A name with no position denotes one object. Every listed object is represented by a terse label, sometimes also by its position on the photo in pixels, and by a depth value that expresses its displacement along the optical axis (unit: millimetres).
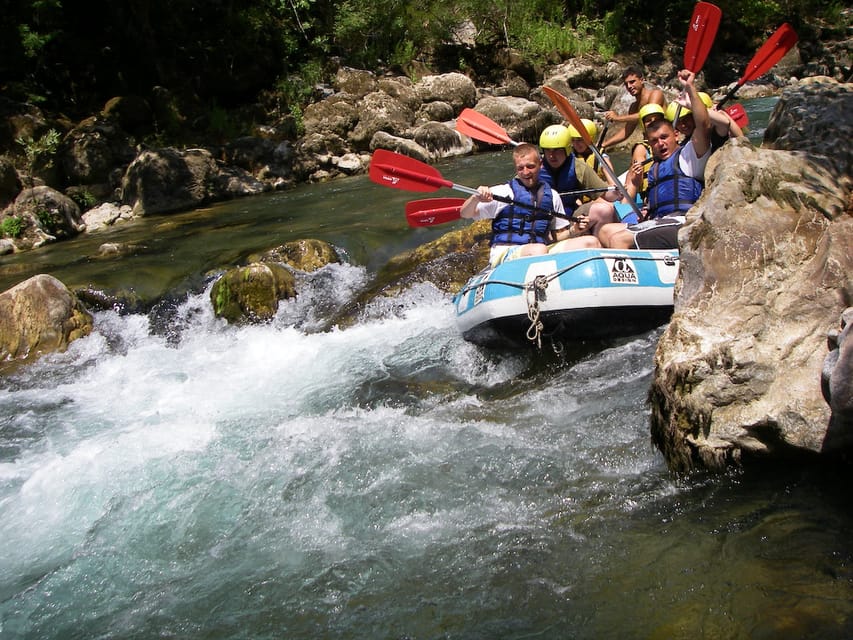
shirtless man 5877
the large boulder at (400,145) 12523
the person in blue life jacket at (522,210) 5098
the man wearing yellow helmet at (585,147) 6056
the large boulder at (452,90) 15102
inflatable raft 4266
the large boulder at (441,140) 12984
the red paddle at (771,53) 5199
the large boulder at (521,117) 13227
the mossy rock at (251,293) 6438
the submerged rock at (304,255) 6973
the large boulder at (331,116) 14078
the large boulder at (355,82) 15758
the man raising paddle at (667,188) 4555
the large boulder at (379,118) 13758
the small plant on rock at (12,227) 10102
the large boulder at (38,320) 6195
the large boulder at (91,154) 12141
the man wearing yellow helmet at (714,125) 4492
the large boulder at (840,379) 2426
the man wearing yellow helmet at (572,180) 5230
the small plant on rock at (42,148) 11750
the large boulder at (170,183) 11406
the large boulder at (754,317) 2723
